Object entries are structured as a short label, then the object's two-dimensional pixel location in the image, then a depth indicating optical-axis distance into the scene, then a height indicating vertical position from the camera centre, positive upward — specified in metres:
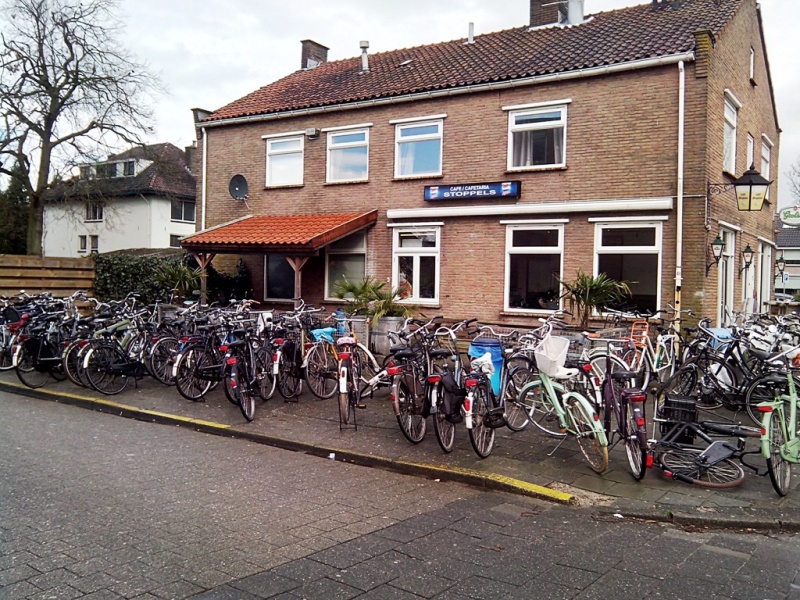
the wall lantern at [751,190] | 12.38 +1.98
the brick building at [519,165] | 13.06 +2.90
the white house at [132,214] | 39.38 +4.35
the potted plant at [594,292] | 12.34 +0.06
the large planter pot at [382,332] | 12.85 -0.77
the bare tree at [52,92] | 26.84 +7.89
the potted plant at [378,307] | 12.94 -0.32
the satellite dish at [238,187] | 18.78 +2.83
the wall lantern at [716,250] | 12.83 +0.90
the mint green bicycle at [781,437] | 5.78 -1.21
